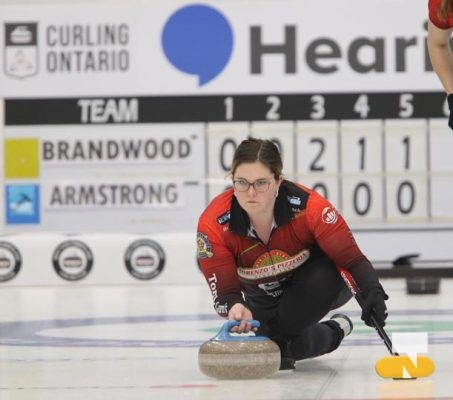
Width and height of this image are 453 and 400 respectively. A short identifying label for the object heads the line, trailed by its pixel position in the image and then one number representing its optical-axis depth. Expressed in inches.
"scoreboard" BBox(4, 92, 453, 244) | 908.6
